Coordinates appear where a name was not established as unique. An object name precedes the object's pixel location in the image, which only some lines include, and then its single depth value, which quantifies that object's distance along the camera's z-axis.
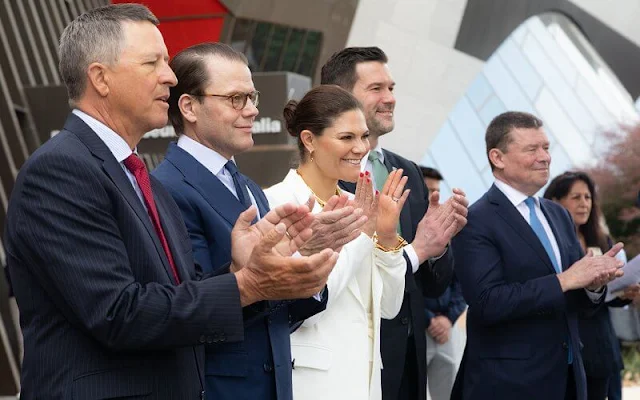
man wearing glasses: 3.50
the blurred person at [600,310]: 6.56
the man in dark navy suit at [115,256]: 2.69
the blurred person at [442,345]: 7.48
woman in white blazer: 3.96
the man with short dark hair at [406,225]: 4.69
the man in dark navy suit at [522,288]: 5.23
